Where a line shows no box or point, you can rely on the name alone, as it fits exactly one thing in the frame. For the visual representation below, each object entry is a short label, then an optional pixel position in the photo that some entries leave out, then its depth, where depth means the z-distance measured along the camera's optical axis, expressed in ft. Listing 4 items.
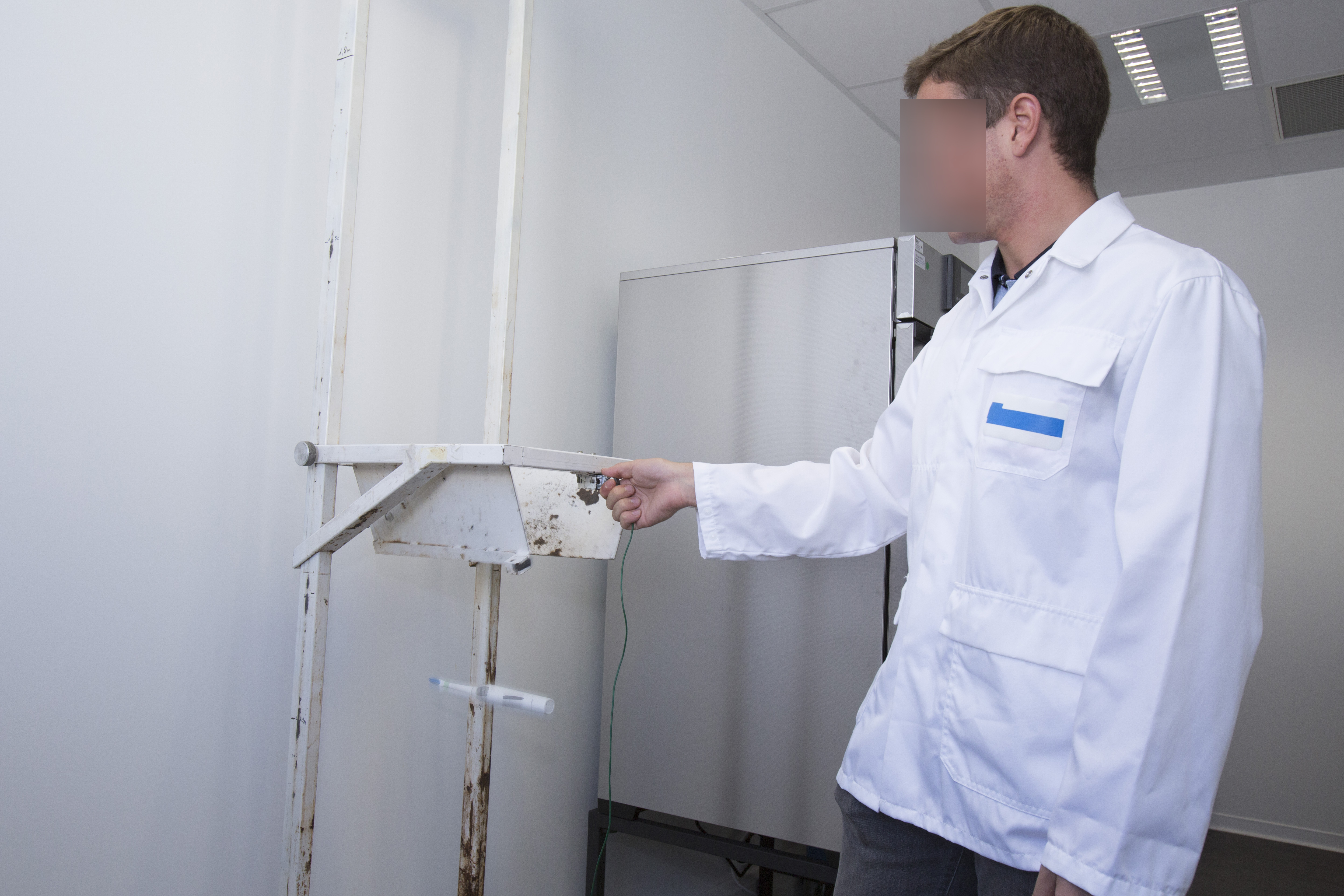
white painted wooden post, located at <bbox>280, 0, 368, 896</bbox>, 4.13
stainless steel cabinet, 5.57
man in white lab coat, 2.31
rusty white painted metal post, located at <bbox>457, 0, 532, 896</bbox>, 4.59
